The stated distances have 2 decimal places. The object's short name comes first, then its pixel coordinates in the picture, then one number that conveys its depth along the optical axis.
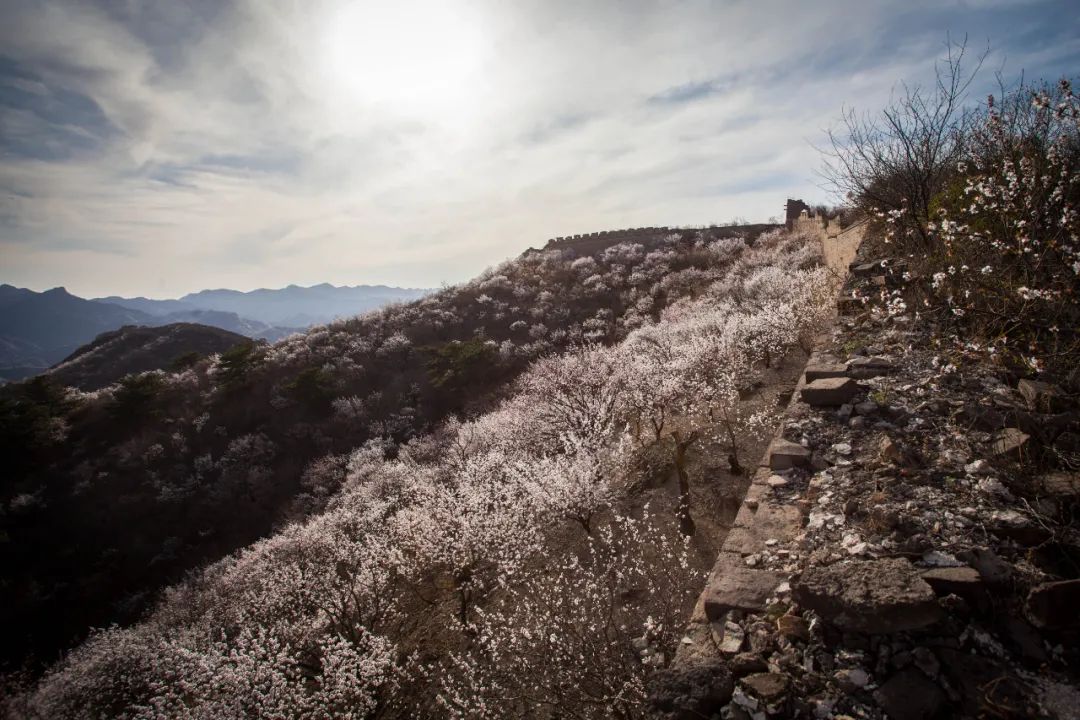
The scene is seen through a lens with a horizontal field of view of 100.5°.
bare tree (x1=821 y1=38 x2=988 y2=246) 8.89
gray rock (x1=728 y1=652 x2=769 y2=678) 2.91
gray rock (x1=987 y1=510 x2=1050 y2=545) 2.91
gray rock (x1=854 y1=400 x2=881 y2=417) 5.01
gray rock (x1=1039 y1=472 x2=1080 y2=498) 3.11
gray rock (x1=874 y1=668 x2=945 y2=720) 2.33
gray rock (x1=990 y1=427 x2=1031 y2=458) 3.59
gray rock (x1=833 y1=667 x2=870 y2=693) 2.55
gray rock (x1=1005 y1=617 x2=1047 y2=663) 2.41
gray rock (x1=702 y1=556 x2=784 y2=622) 3.36
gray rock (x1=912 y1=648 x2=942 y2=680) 2.44
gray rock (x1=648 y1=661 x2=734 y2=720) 2.77
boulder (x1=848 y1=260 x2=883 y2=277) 9.03
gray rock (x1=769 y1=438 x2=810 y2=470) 4.80
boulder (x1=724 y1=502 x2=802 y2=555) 3.95
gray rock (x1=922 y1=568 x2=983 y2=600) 2.66
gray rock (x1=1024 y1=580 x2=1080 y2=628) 2.43
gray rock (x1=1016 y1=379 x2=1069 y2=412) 3.91
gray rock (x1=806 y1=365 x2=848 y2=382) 5.89
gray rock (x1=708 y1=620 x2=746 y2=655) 3.13
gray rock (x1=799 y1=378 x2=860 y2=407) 5.45
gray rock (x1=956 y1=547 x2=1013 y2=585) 2.71
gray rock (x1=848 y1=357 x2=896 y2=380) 5.61
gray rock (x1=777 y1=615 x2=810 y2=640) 2.93
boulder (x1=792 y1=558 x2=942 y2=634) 2.62
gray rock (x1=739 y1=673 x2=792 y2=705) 2.67
